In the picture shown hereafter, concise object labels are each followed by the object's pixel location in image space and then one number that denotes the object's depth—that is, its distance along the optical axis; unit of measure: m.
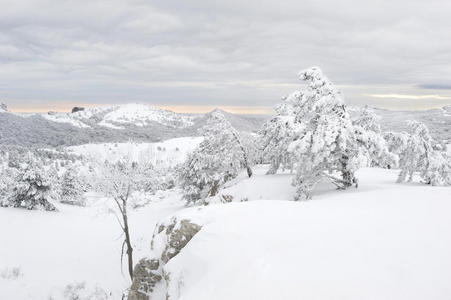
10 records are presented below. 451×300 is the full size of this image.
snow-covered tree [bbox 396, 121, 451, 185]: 16.27
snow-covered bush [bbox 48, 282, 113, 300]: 16.56
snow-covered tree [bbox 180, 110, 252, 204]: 25.62
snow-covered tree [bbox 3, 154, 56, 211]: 33.75
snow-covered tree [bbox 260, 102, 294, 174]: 19.11
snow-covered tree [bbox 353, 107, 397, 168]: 14.41
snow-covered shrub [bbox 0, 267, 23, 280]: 18.14
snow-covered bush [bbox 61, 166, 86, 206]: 51.88
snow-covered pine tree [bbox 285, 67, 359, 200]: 14.12
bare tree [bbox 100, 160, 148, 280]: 18.28
